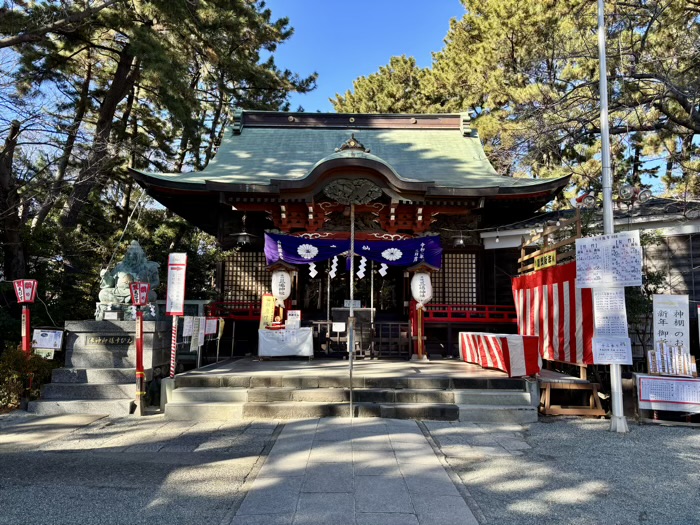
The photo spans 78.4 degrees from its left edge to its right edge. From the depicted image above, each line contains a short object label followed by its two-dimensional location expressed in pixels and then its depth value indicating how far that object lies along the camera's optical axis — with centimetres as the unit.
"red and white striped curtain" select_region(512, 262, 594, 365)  667
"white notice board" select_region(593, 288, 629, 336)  583
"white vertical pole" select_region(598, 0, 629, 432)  579
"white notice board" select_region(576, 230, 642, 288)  568
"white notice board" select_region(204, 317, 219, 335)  852
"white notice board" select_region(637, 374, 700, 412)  607
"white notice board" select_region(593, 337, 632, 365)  572
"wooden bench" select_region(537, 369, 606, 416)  653
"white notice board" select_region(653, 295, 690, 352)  671
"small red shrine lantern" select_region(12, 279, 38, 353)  693
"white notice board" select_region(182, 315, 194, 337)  741
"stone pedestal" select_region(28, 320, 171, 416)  694
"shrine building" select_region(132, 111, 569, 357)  942
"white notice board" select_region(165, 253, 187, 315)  679
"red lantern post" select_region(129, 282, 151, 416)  662
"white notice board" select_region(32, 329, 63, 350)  723
